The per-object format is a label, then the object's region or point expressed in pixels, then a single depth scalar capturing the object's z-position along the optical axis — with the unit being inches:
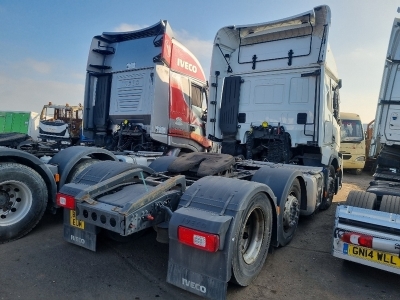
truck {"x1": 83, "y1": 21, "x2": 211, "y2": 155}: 265.0
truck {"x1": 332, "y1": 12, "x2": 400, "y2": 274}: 111.3
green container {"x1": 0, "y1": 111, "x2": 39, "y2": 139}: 805.7
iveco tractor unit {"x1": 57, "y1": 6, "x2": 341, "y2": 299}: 96.2
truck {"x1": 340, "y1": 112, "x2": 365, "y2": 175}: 459.5
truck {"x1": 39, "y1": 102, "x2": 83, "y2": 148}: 349.7
